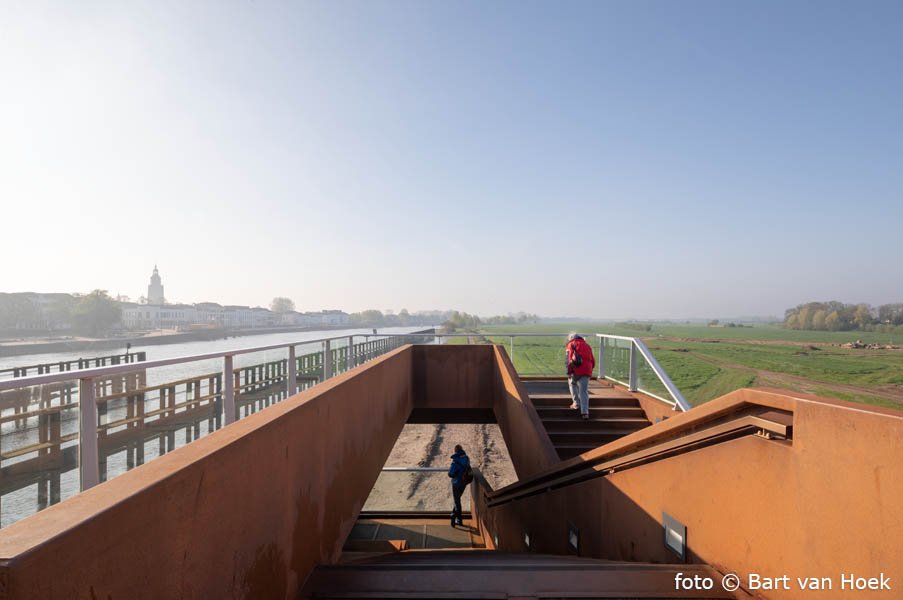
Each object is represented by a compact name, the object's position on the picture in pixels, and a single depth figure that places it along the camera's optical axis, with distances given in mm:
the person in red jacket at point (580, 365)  7820
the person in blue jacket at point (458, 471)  11292
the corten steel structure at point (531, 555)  1504
